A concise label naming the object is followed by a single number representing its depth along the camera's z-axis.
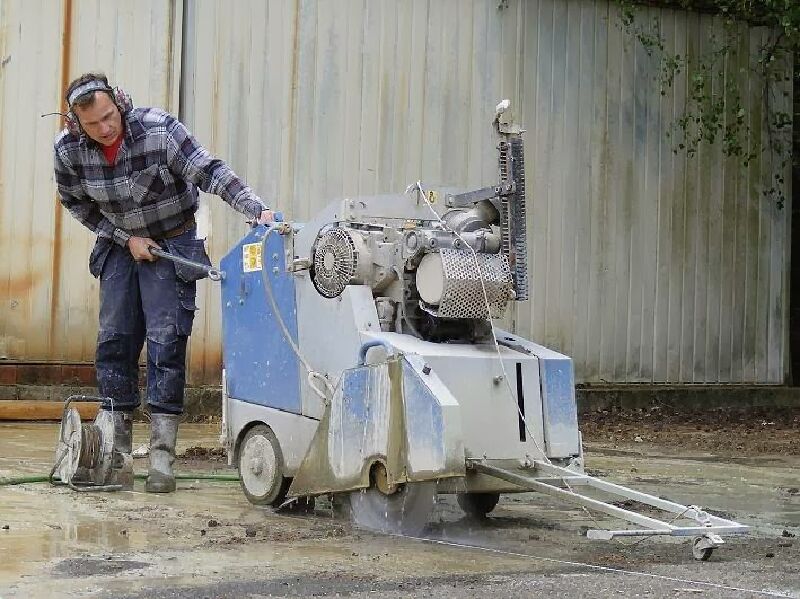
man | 9.81
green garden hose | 9.86
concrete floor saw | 8.02
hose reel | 9.81
